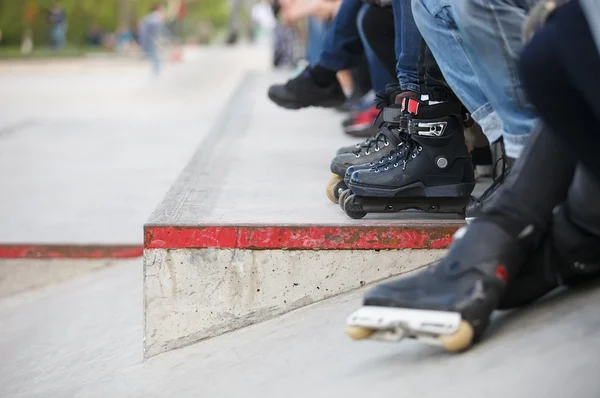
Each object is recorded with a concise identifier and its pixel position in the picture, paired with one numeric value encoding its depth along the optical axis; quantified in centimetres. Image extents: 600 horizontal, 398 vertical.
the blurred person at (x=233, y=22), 7912
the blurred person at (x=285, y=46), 3322
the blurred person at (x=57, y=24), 6506
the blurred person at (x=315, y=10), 1075
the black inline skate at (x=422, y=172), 513
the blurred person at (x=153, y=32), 4309
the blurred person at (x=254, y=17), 11665
